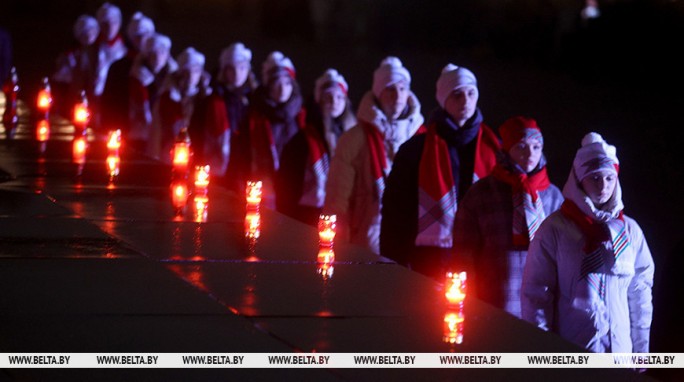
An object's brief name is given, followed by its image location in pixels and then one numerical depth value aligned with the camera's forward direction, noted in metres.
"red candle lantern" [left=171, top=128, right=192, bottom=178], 11.34
